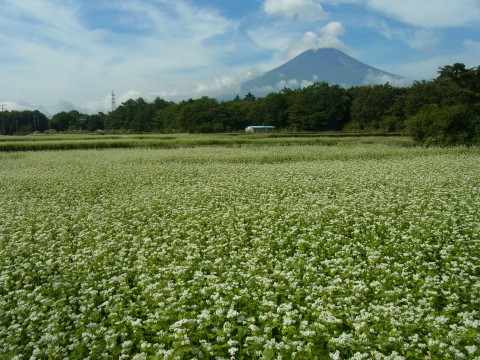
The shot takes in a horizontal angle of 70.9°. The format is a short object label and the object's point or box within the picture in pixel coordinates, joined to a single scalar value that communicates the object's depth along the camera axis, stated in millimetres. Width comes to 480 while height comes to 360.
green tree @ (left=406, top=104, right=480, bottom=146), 28406
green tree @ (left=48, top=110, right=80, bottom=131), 115750
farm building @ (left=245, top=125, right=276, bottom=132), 76988
